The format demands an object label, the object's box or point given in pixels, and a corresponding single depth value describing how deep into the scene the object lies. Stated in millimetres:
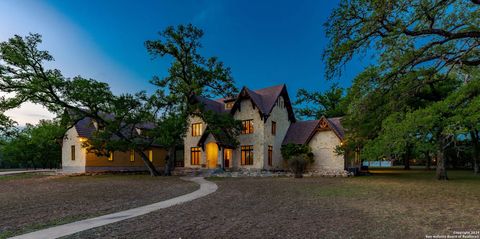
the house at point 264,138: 27641
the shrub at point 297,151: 27617
